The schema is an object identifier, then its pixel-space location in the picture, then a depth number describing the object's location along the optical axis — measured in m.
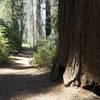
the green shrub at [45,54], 6.85
